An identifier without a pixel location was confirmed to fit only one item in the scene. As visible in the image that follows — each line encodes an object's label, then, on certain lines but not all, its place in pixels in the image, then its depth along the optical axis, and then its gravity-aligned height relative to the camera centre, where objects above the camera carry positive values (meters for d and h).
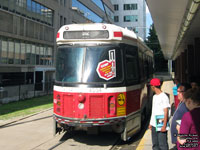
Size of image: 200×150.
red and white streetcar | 6.30 -0.03
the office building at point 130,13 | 73.50 +19.80
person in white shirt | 4.86 -0.82
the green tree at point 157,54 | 65.62 +6.38
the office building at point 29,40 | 19.75 +3.64
